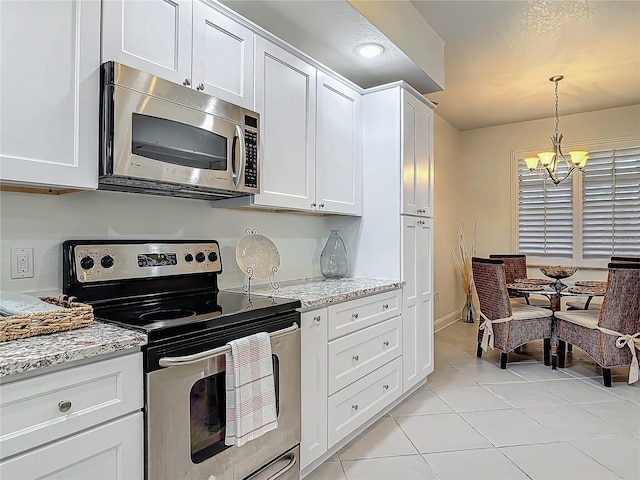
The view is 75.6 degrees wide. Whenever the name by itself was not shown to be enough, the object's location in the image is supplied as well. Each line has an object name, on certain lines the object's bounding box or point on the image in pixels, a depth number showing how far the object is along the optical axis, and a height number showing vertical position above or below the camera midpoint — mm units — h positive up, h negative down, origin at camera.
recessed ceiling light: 2597 +1239
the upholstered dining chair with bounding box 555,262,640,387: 3211 -649
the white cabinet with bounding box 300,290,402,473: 2035 -708
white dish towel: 1521 -564
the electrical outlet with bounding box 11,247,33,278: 1532 -84
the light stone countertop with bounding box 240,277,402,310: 2100 -275
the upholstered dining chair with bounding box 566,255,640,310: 4177 -615
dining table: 3689 -420
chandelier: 4007 +855
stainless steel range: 1337 -355
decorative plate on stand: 2232 -87
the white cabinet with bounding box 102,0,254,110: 1556 +835
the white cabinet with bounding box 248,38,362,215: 2209 +648
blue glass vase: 2930 -120
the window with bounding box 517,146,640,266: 4859 +414
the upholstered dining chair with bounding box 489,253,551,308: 4801 -276
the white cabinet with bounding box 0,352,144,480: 1018 -494
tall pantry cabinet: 2898 +256
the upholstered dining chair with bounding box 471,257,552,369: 3725 -681
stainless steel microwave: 1496 +421
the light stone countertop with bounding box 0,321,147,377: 1018 -290
